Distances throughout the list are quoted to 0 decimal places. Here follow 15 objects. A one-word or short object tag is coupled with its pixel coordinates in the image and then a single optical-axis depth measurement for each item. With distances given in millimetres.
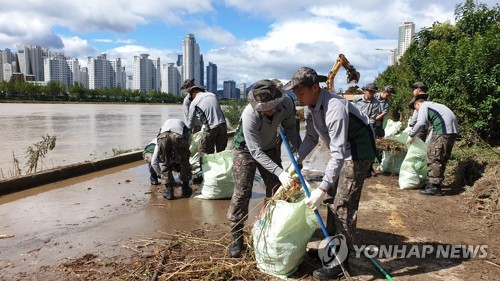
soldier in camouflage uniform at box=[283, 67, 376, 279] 2760
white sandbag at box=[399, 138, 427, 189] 5809
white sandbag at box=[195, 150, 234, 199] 5312
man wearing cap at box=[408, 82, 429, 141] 5836
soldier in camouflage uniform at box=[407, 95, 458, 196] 5391
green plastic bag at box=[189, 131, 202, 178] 6469
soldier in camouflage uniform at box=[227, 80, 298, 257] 3080
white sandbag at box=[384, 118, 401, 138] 8875
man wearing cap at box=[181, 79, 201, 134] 6301
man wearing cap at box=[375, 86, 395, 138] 7078
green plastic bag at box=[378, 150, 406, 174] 6836
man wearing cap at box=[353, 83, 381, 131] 6926
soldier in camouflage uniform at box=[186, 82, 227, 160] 5977
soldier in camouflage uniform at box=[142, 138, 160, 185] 6184
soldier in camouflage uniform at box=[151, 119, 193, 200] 5301
